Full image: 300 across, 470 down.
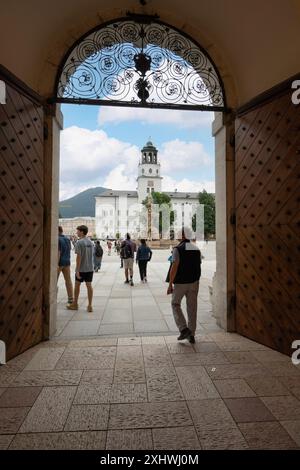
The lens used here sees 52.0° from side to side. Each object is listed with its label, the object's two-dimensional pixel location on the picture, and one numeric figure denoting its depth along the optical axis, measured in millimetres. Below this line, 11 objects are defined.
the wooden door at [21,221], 4008
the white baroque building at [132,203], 92625
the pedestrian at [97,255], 13779
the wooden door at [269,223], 4098
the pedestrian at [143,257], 11555
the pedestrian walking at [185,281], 4535
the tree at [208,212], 71938
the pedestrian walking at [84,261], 6578
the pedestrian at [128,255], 10820
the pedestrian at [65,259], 7292
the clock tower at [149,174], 91562
